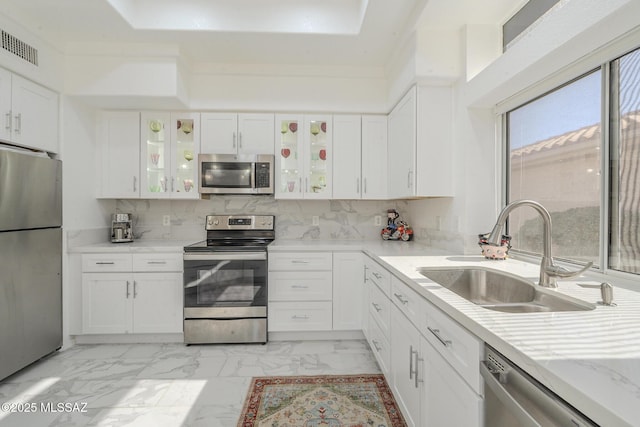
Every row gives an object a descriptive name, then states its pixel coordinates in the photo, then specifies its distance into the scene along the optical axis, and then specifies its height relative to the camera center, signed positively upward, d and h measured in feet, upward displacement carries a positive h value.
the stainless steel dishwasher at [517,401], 2.11 -1.42
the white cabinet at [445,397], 3.18 -2.07
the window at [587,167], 4.50 +0.83
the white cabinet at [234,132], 9.82 +2.51
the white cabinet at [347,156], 10.05 +1.84
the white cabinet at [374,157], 10.11 +1.82
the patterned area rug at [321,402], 5.82 -3.81
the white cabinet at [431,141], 7.89 +1.83
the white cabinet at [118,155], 9.75 +1.75
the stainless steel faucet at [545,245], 4.30 -0.42
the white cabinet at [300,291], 9.14 -2.28
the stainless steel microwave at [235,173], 9.65 +1.21
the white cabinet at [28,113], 7.11 +2.38
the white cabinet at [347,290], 9.24 -2.26
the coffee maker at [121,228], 9.84 -0.52
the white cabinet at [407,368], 4.65 -2.53
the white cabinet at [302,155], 10.00 +1.84
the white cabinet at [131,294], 8.89 -2.34
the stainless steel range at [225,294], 8.79 -2.30
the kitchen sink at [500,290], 4.04 -1.18
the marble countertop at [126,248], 8.79 -1.03
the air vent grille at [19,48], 6.98 +3.80
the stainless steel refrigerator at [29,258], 6.89 -1.13
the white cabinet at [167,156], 9.79 +1.75
